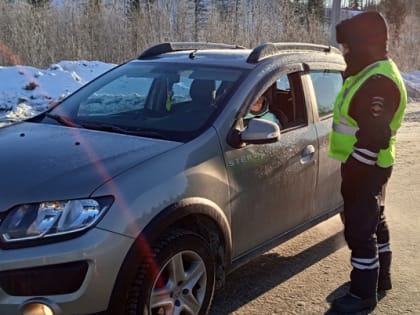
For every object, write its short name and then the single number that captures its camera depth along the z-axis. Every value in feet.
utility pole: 40.27
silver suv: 8.50
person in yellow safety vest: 11.09
